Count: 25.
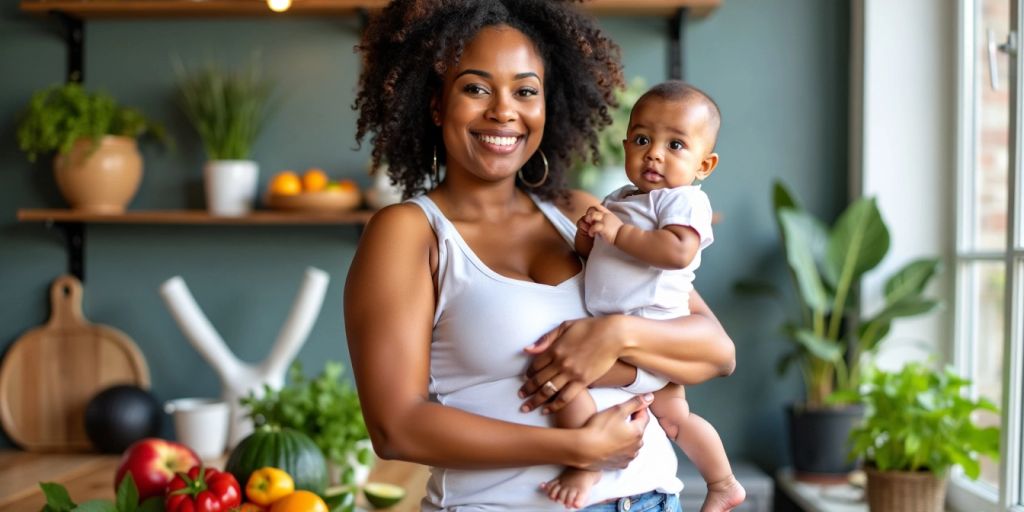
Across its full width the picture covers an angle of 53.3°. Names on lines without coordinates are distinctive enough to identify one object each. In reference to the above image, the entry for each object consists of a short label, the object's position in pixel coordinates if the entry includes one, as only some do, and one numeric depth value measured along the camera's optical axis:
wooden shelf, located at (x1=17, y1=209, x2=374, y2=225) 3.14
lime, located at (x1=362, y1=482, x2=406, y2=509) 2.26
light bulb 2.15
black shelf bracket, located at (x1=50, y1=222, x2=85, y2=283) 3.44
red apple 2.07
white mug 3.06
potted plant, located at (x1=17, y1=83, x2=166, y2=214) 3.21
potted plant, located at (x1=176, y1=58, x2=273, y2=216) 3.25
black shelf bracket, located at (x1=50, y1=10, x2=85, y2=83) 3.42
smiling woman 1.32
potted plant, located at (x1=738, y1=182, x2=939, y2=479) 2.96
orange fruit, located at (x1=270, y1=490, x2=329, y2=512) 1.85
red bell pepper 1.80
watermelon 2.06
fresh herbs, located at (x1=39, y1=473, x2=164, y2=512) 1.85
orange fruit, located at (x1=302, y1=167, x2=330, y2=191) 3.19
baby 1.35
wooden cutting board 3.38
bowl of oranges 3.15
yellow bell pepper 1.92
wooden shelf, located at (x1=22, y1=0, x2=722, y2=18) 3.09
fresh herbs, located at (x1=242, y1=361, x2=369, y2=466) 2.39
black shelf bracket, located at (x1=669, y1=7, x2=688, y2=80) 3.29
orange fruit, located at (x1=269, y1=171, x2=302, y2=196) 3.20
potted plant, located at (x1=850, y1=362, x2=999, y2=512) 2.39
